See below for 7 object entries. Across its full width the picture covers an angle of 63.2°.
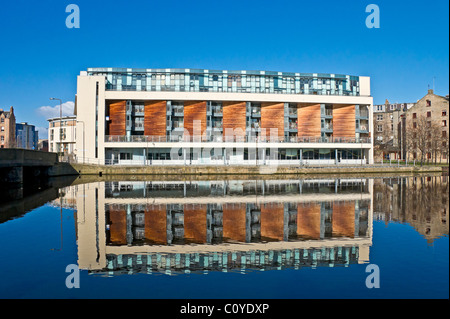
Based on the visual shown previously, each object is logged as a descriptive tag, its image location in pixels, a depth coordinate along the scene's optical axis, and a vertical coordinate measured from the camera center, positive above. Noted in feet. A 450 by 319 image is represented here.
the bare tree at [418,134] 269.85 +20.58
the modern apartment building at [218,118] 190.39 +24.98
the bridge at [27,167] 106.51 -0.47
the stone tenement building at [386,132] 323.98 +27.75
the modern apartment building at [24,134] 596.29 +53.54
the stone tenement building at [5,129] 366.84 +37.17
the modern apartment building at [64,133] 322.03 +28.84
